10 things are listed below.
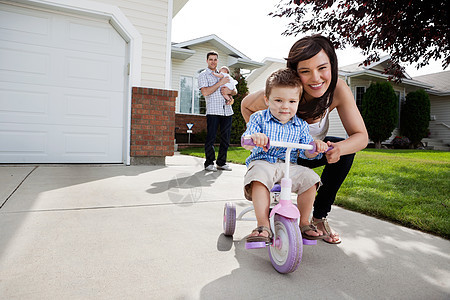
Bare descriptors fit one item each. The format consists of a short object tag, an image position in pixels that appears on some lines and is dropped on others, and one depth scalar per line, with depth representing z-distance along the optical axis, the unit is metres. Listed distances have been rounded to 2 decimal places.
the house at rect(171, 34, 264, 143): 13.02
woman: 1.77
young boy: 1.62
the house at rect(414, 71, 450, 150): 17.39
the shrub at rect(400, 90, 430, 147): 15.77
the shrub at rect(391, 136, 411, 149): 15.38
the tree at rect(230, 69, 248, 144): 12.47
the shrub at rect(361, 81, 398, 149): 14.14
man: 4.98
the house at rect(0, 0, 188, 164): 4.56
